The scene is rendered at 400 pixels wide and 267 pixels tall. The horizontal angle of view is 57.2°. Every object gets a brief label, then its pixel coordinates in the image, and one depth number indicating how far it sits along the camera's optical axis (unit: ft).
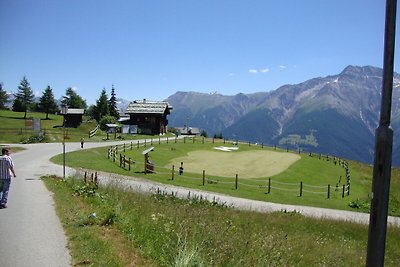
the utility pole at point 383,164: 11.00
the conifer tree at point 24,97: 374.22
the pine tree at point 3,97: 389.23
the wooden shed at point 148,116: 308.60
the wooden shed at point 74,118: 301.02
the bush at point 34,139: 196.79
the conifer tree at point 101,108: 351.87
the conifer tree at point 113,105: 381.07
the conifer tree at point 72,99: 438.40
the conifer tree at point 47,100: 365.20
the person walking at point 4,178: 47.75
